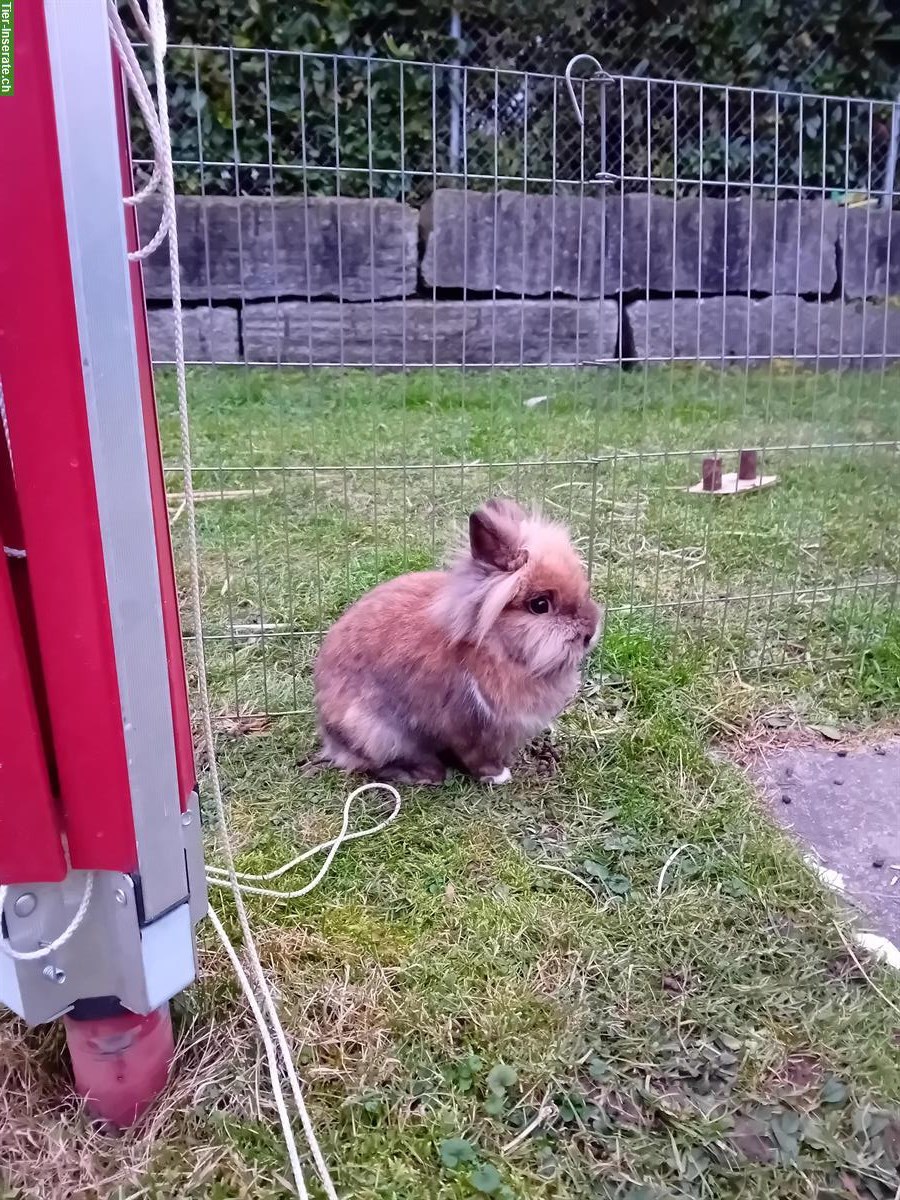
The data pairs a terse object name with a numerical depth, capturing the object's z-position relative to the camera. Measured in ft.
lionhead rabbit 2.53
